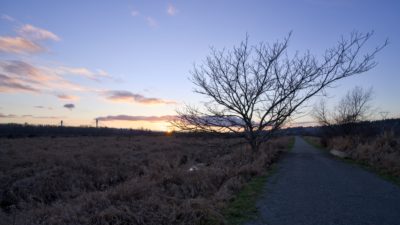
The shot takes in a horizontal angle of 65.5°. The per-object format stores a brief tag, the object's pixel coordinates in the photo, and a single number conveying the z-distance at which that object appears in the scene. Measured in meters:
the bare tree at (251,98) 15.62
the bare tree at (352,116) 33.78
